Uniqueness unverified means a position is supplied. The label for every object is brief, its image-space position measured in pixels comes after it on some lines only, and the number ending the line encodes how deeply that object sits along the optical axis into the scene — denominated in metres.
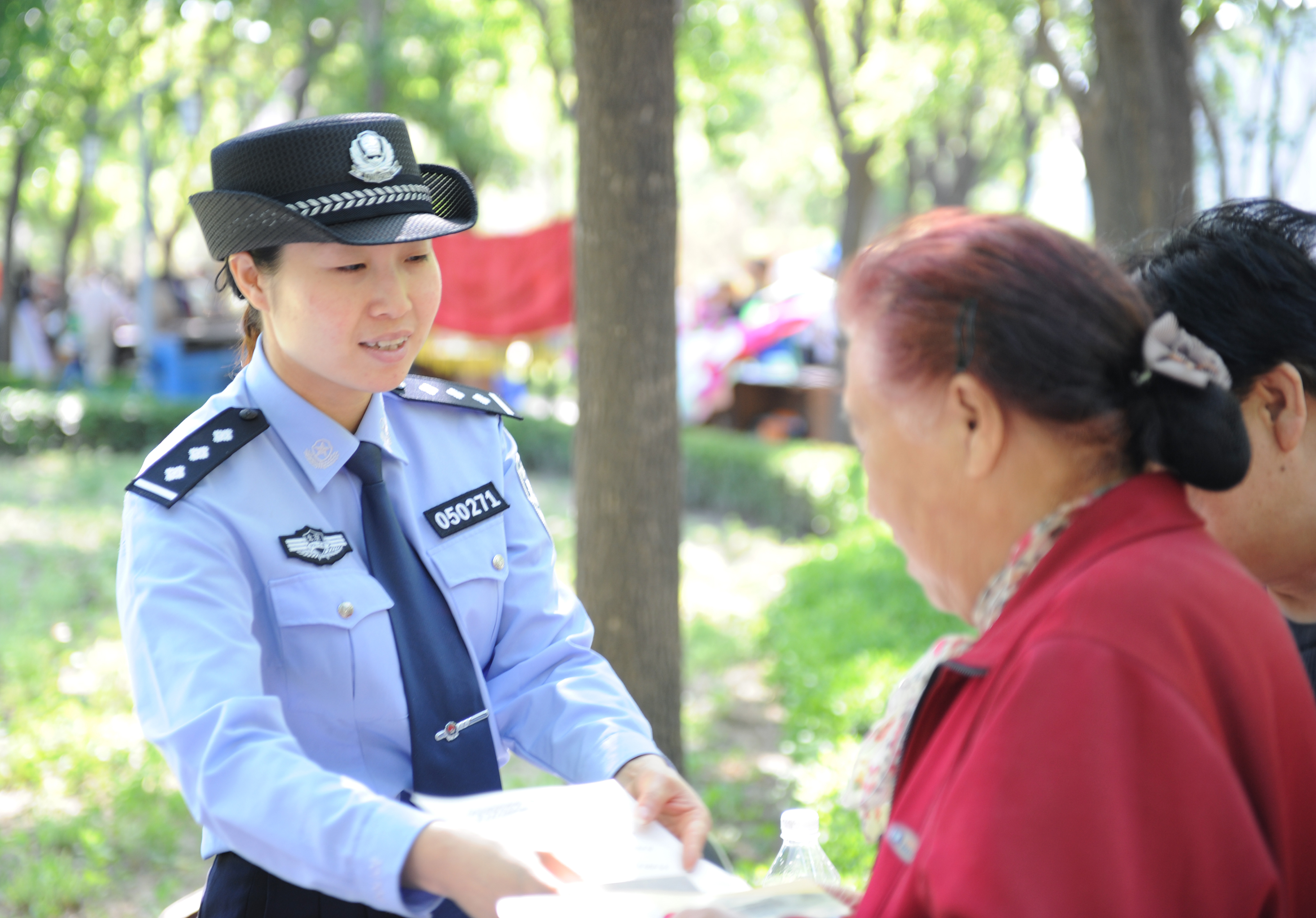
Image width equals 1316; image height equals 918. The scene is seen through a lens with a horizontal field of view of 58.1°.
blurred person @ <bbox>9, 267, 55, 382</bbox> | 21.30
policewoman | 1.60
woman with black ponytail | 1.84
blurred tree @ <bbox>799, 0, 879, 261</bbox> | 11.33
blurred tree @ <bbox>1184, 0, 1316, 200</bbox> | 10.97
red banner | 14.40
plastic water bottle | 2.14
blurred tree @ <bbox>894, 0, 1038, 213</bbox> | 10.54
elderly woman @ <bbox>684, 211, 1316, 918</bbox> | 1.16
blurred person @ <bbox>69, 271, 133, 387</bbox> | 19.64
